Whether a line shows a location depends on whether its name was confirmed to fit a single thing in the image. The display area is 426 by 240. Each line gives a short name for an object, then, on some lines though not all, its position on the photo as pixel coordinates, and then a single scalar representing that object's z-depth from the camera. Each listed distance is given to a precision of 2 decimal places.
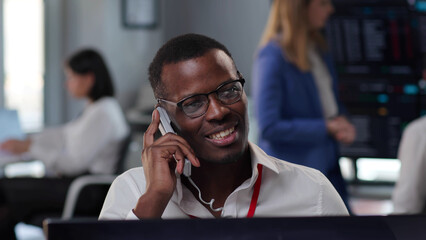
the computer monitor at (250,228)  1.74
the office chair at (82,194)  5.72
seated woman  6.09
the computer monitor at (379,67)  7.42
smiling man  1.95
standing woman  3.16
